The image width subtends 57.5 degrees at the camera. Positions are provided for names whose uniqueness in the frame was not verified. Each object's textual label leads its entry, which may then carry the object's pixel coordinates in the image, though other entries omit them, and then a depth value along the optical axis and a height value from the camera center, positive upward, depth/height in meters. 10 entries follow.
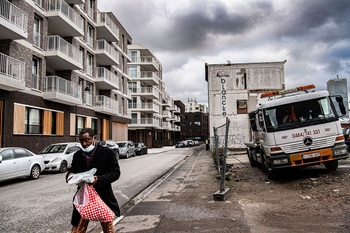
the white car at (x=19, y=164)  11.85 -0.81
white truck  9.69 +0.20
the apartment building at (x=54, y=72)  18.91 +5.70
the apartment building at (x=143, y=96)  58.22 +8.35
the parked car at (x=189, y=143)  64.79 -0.69
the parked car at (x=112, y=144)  26.03 -0.22
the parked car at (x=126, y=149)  28.45 -0.74
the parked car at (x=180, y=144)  61.39 -0.92
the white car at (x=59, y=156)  15.61 -0.67
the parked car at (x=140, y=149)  34.81 -0.90
